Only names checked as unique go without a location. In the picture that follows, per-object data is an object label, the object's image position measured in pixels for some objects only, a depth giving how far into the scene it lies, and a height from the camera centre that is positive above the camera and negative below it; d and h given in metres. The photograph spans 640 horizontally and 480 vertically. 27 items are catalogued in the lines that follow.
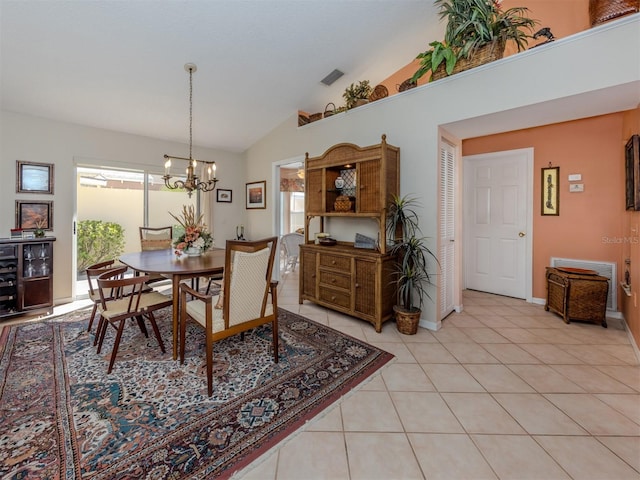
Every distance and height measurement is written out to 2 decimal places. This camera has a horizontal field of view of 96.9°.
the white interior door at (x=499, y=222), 3.92 +0.24
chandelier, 2.93 +0.69
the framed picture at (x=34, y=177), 3.55 +0.76
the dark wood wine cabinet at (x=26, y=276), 3.19 -0.46
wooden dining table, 2.28 -0.26
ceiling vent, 3.70 +2.14
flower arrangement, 2.97 -0.01
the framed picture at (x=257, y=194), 5.23 +0.81
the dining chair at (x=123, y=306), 2.16 -0.58
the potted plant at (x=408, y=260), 2.88 -0.23
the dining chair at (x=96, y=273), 2.37 -0.30
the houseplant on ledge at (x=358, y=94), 3.62 +1.86
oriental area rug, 1.39 -1.06
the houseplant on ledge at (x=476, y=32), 2.47 +1.85
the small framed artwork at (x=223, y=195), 5.39 +0.80
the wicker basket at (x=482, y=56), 2.51 +1.65
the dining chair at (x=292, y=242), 5.44 -0.09
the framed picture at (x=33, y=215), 3.56 +0.28
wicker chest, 3.01 -0.62
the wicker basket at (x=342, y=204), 3.43 +0.41
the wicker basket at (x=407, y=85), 3.07 +1.68
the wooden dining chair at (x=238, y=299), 1.94 -0.46
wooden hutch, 2.97 +0.06
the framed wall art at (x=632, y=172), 2.44 +0.61
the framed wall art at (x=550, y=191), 3.62 +0.61
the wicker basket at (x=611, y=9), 1.98 +1.63
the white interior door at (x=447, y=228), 3.09 +0.11
